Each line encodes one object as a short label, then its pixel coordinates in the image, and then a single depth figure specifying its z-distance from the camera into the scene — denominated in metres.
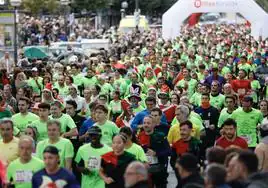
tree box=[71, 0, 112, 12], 72.81
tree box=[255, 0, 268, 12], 71.07
